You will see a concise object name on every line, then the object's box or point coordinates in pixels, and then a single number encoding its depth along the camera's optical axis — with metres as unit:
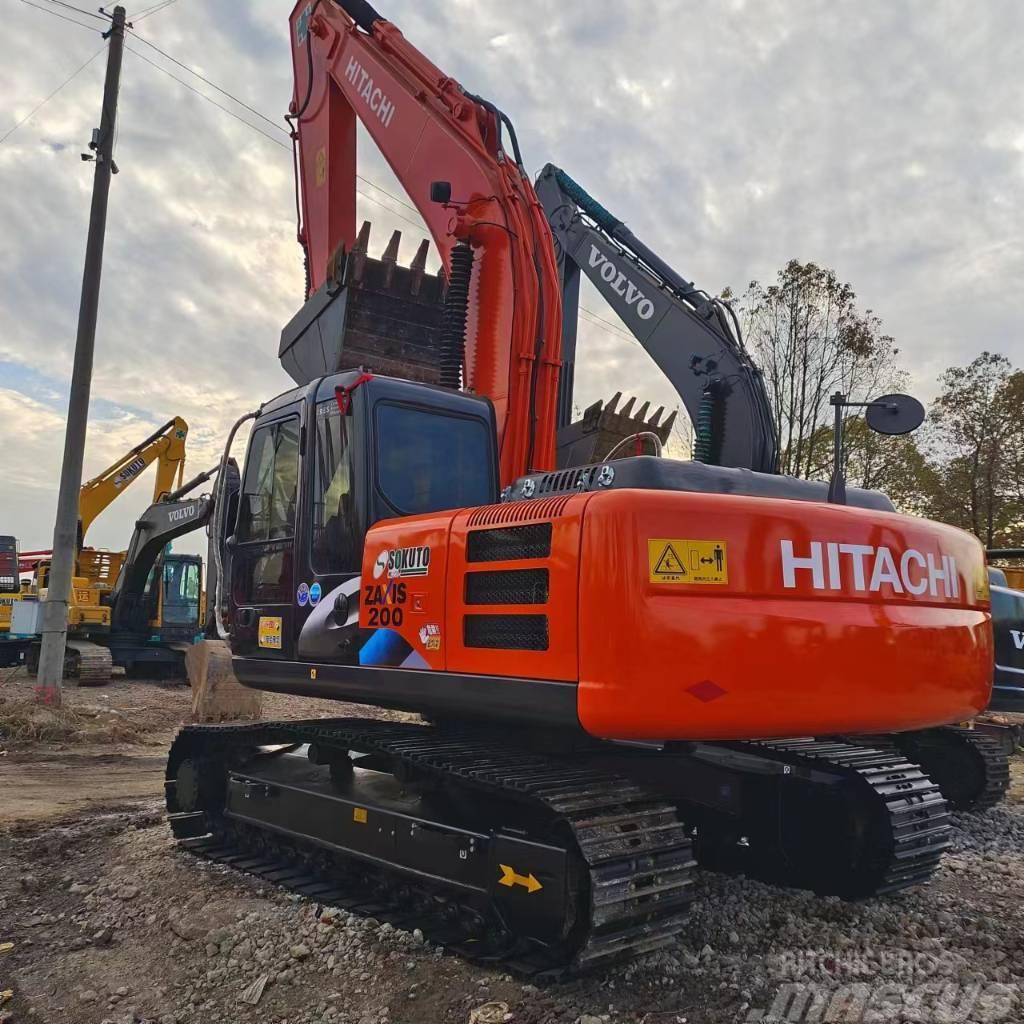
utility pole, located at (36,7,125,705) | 11.15
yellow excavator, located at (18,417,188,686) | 16.34
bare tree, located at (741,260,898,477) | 18.48
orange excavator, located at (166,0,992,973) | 3.17
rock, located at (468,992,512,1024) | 3.17
